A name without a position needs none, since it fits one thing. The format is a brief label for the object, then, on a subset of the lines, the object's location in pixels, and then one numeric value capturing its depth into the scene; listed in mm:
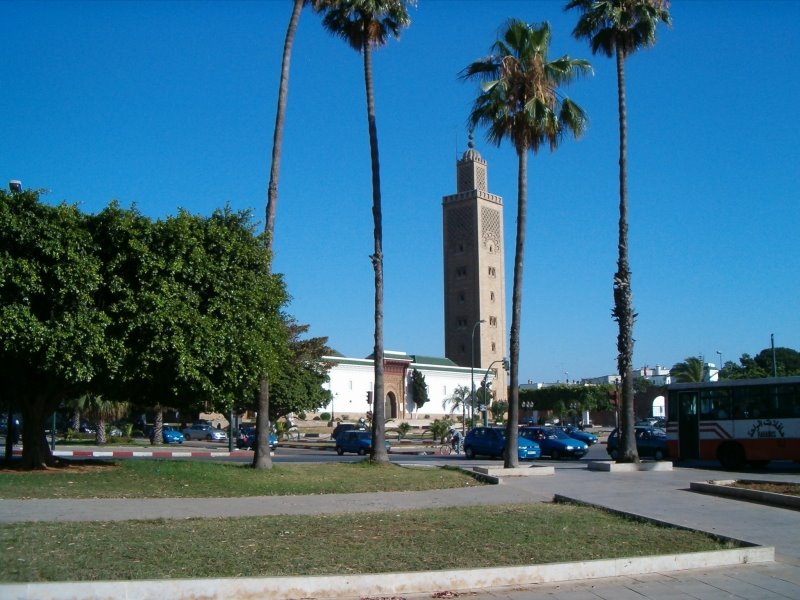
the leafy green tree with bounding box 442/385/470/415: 96650
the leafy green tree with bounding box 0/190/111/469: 17359
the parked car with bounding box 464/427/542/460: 35594
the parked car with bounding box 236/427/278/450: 48844
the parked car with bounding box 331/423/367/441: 59109
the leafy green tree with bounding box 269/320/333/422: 51750
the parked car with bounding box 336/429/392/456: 43562
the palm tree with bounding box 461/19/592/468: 25594
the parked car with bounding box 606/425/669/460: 33750
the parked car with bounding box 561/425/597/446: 47888
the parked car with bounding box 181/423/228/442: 65625
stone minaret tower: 111625
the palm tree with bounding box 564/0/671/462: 26844
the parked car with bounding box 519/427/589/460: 36312
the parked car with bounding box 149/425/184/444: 58000
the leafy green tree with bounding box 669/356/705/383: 71688
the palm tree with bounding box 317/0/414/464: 25812
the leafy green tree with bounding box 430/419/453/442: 51906
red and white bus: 25828
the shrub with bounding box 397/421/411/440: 58594
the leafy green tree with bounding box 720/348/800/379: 86125
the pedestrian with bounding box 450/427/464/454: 42875
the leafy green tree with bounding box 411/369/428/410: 97188
